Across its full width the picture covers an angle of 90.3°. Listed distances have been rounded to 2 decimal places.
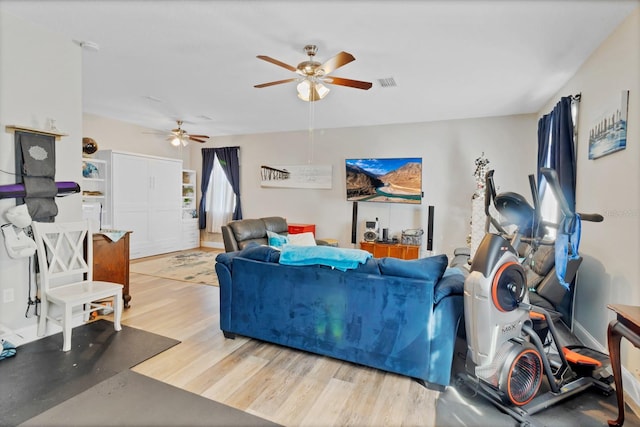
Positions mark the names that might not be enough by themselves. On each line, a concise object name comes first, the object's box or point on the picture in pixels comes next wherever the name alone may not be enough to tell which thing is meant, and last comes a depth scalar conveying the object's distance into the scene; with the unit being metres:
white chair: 2.60
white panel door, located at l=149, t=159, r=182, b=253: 6.34
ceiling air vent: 3.70
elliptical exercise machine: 1.85
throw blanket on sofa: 2.34
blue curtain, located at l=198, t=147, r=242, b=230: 7.20
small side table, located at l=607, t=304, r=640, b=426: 1.58
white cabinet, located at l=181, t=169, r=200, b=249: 7.25
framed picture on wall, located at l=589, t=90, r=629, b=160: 2.30
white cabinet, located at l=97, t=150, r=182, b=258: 5.62
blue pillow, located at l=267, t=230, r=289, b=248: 4.52
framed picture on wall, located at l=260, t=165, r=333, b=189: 6.38
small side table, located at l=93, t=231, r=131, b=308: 3.33
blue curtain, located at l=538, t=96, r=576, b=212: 3.19
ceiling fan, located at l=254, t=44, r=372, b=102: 2.71
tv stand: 5.31
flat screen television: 5.57
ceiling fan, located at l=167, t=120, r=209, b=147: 5.88
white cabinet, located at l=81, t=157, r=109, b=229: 5.35
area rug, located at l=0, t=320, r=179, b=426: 1.94
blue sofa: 2.14
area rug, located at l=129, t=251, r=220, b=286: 4.84
